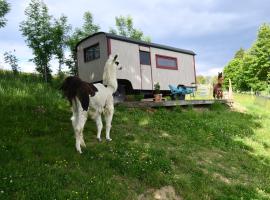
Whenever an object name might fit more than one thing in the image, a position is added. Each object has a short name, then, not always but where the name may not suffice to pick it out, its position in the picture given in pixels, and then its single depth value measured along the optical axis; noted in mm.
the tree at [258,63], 32835
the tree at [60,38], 17772
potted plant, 11377
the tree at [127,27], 25308
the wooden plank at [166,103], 10101
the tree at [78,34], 18808
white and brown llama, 5328
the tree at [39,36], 17304
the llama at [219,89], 14897
